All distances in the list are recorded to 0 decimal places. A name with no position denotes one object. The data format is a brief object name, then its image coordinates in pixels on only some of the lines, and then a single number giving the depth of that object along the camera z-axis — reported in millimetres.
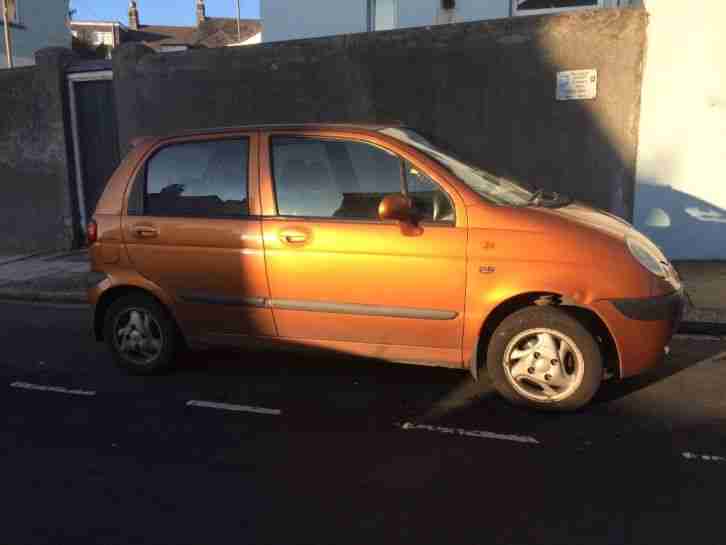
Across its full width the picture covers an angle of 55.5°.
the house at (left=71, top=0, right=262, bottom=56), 44438
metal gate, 10906
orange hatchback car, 4105
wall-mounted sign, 7887
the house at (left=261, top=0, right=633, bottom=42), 12102
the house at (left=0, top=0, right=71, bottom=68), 23422
